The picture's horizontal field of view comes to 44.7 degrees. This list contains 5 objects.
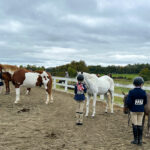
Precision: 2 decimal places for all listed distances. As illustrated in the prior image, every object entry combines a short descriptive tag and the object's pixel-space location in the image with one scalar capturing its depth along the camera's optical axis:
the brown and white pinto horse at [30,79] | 9.03
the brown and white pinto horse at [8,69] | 9.42
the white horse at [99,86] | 7.04
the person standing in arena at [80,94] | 5.84
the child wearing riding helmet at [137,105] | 4.23
